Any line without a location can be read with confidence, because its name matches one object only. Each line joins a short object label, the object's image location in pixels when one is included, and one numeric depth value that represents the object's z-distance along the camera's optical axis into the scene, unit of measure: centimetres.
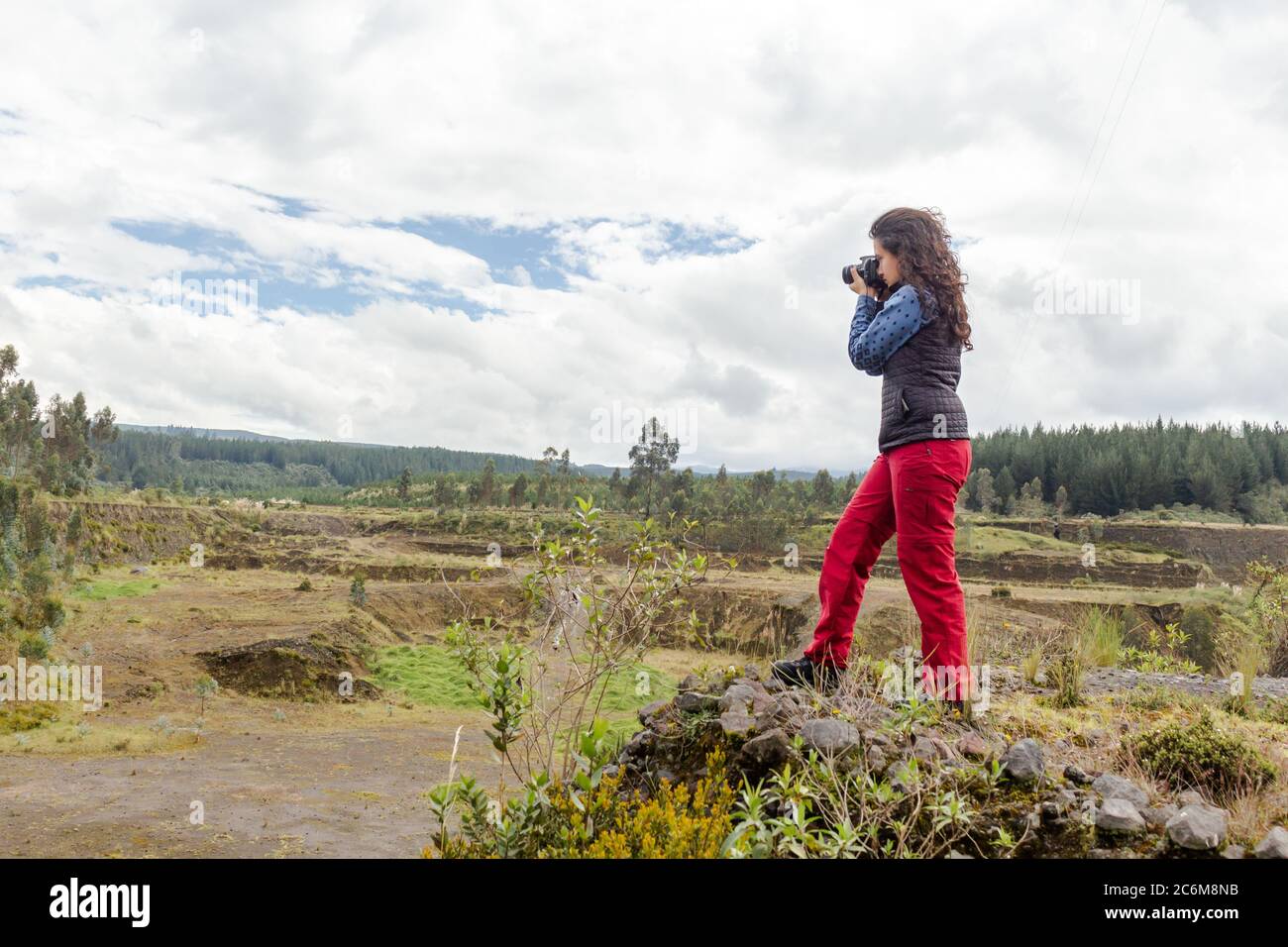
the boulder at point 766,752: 370
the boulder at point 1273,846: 278
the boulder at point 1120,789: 329
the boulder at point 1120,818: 314
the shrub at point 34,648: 1573
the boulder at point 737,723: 396
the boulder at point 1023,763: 343
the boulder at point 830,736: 355
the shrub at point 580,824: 290
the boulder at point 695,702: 437
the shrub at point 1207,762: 372
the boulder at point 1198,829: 296
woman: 379
